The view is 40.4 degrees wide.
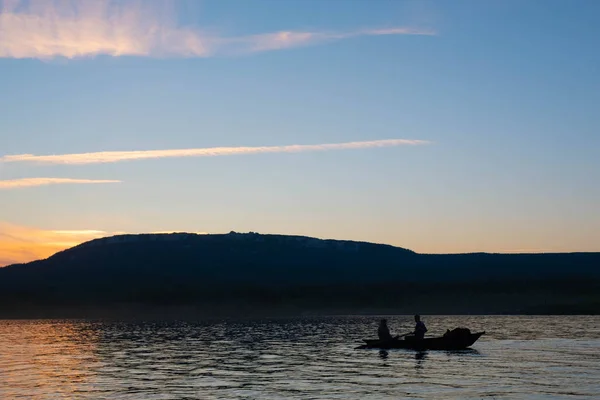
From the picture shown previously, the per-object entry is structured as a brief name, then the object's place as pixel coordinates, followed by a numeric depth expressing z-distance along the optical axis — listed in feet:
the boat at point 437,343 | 223.10
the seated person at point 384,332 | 231.14
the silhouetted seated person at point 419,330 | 223.10
